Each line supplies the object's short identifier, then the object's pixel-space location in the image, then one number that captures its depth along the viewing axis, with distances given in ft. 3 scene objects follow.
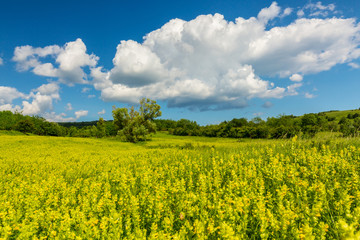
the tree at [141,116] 191.60
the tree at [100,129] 362.53
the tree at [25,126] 263.29
